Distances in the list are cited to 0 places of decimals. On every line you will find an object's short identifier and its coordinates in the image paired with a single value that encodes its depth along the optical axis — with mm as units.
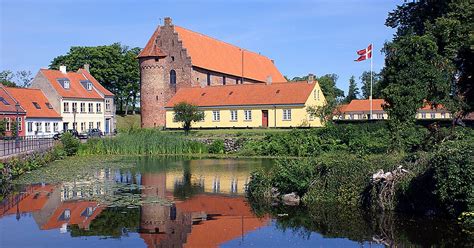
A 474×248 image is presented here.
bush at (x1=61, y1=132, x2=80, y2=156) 37831
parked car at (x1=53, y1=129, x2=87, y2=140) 48100
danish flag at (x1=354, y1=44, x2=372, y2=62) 51106
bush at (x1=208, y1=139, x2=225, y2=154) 40850
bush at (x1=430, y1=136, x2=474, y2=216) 12828
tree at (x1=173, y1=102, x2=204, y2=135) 50062
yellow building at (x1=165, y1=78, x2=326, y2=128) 51719
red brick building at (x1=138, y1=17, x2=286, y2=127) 60906
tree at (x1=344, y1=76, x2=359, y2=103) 120331
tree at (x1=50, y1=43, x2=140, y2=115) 77500
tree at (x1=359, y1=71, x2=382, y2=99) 124631
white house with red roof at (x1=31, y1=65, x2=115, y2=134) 58562
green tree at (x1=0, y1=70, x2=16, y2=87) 78488
